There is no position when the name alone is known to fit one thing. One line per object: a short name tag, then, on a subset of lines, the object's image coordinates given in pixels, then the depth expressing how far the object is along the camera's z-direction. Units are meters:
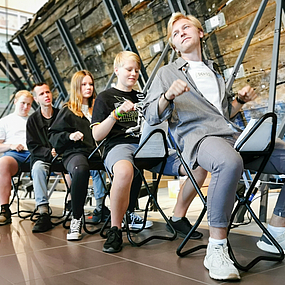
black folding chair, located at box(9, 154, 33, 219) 2.97
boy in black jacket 2.59
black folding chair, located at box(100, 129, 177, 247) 1.85
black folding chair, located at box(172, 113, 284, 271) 1.41
